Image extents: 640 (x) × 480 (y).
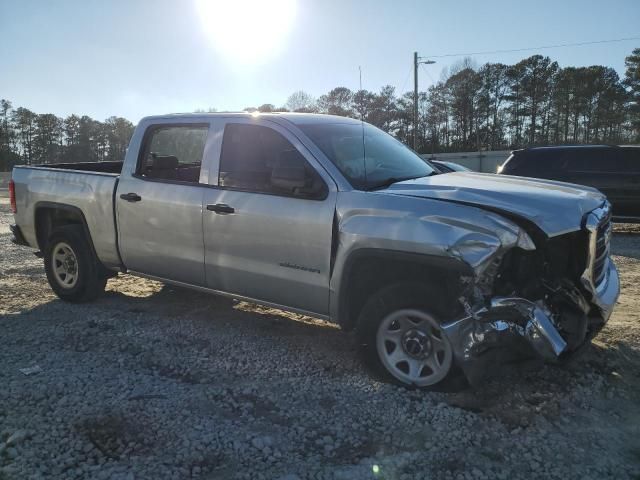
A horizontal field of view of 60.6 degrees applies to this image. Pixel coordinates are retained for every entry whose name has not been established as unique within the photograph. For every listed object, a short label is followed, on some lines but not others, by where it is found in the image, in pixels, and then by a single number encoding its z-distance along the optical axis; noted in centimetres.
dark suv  1086
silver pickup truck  343
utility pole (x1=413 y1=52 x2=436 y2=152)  3077
